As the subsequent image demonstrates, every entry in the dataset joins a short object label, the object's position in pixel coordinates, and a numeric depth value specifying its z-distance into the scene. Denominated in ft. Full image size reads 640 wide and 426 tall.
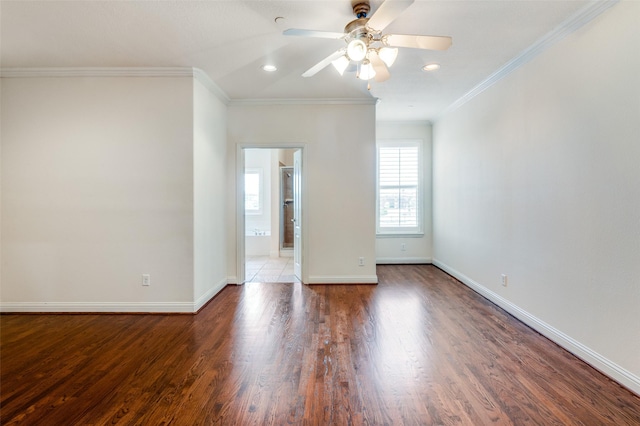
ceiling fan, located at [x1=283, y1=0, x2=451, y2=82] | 6.24
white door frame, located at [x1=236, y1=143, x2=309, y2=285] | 14.37
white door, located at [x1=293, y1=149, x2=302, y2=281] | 14.67
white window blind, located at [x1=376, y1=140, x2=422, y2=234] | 18.97
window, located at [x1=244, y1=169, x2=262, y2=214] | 26.61
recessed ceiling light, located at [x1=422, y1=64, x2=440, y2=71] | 10.59
